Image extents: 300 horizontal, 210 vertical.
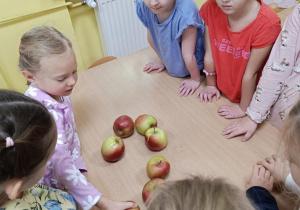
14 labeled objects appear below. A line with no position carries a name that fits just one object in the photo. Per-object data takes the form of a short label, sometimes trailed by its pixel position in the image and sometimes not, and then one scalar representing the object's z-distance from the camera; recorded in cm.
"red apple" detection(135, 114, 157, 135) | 97
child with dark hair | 50
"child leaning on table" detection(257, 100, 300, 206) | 59
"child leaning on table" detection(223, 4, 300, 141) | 82
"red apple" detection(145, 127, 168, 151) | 90
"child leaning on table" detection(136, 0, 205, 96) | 109
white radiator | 196
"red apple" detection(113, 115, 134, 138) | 97
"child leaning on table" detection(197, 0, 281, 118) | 89
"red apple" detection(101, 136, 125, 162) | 89
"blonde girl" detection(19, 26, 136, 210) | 78
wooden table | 85
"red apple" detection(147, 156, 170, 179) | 82
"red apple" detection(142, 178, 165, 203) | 77
